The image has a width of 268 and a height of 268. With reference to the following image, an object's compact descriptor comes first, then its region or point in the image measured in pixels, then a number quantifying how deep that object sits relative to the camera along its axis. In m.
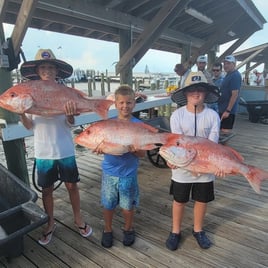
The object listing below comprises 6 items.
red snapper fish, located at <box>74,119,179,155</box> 1.84
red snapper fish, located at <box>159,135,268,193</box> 1.75
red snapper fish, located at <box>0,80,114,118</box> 1.69
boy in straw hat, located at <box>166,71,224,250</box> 2.15
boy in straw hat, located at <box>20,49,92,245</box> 2.11
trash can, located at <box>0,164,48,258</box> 1.81
